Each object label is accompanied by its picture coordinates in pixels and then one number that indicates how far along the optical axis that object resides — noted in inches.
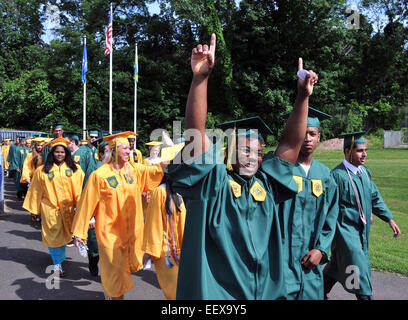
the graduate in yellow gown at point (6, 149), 731.1
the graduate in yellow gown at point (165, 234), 157.3
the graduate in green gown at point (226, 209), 82.0
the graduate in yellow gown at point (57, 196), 228.2
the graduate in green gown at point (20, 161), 504.1
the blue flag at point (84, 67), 781.3
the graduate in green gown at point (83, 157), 321.1
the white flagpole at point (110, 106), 734.5
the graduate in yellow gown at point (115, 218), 168.7
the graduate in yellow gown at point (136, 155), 360.5
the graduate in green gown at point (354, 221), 160.6
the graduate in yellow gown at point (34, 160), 375.2
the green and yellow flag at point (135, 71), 826.8
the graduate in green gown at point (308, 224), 108.5
